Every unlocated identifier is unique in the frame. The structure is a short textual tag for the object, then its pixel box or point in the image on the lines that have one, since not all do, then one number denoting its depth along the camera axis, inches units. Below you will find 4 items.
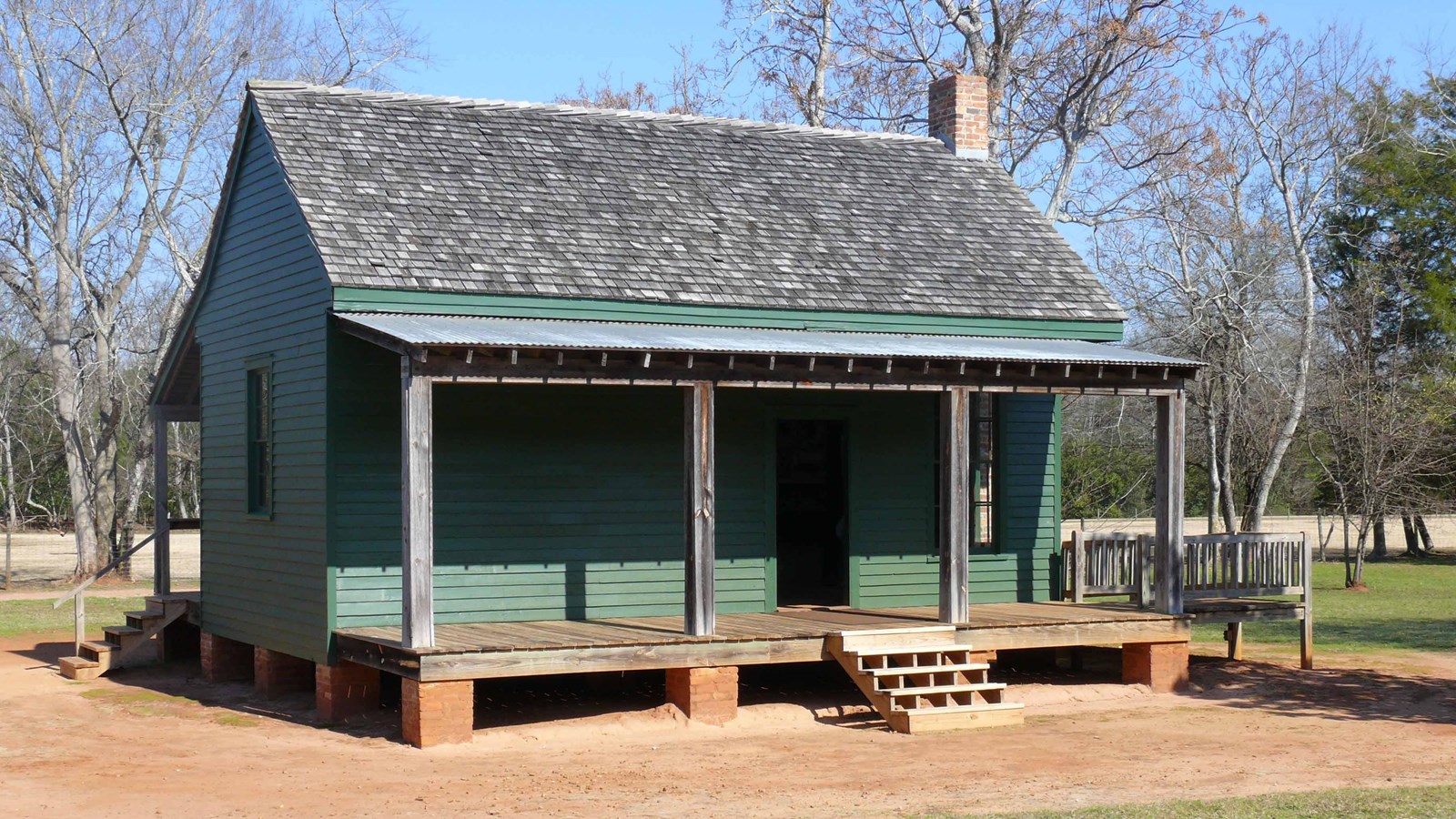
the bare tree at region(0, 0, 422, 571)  1151.6
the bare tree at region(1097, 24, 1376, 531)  1182.9
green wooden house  515.5
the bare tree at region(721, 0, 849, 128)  1336.1
